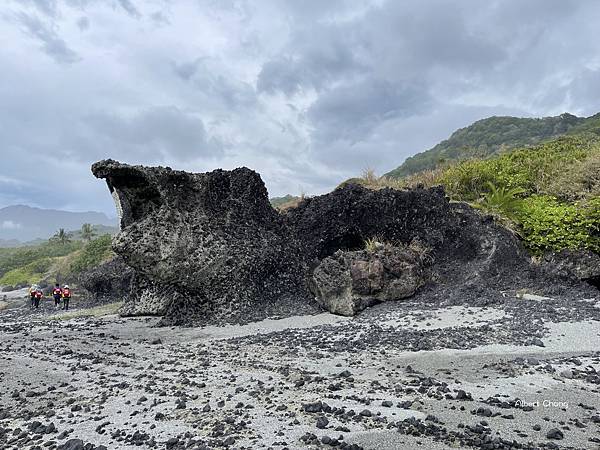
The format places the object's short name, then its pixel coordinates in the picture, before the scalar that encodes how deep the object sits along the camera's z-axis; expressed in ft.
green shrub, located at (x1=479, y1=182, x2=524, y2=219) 54.29
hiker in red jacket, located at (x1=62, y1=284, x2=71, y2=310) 81.61
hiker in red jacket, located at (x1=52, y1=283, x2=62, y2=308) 85.30
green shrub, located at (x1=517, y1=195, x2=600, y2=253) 47.93
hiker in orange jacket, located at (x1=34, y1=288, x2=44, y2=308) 87.56
